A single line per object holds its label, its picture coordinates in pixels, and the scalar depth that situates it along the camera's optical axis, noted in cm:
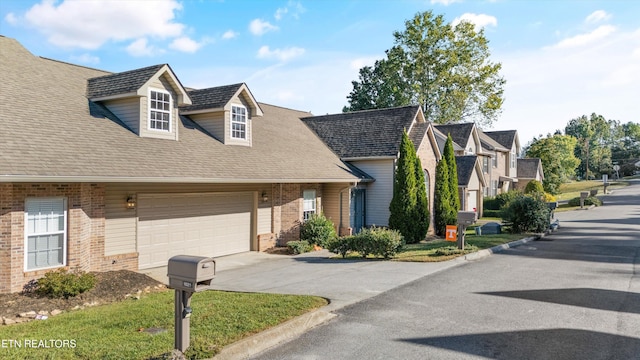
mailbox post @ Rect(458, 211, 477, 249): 1566
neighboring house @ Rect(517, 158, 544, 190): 5228
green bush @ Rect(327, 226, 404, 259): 1547
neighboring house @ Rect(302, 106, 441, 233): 2322
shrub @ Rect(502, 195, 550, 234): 2253
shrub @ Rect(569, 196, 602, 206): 4220
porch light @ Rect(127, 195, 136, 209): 1322
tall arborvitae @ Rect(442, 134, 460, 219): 2509
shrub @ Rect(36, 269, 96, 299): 977
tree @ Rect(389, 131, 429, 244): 2130
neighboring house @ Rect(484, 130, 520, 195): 4819
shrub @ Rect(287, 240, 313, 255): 1780
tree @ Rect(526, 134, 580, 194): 5453
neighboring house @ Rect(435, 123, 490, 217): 3163
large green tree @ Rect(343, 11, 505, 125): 4438
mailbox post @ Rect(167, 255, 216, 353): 571
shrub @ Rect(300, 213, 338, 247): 1939
